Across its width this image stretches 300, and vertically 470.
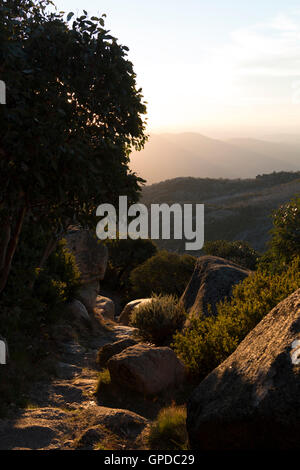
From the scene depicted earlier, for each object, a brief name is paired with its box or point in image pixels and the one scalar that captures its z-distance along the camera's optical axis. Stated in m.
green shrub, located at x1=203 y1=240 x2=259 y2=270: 23.45
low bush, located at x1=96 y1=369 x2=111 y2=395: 8.75
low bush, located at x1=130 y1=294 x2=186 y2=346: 11.52
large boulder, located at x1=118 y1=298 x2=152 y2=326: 17.95
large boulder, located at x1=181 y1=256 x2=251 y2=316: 10.94
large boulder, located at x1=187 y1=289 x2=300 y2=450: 4.38
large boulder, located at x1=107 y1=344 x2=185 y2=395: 8.17
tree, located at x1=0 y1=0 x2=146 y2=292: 6.10
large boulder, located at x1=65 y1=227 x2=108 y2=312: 18.25
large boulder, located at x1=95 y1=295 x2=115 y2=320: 18.69
